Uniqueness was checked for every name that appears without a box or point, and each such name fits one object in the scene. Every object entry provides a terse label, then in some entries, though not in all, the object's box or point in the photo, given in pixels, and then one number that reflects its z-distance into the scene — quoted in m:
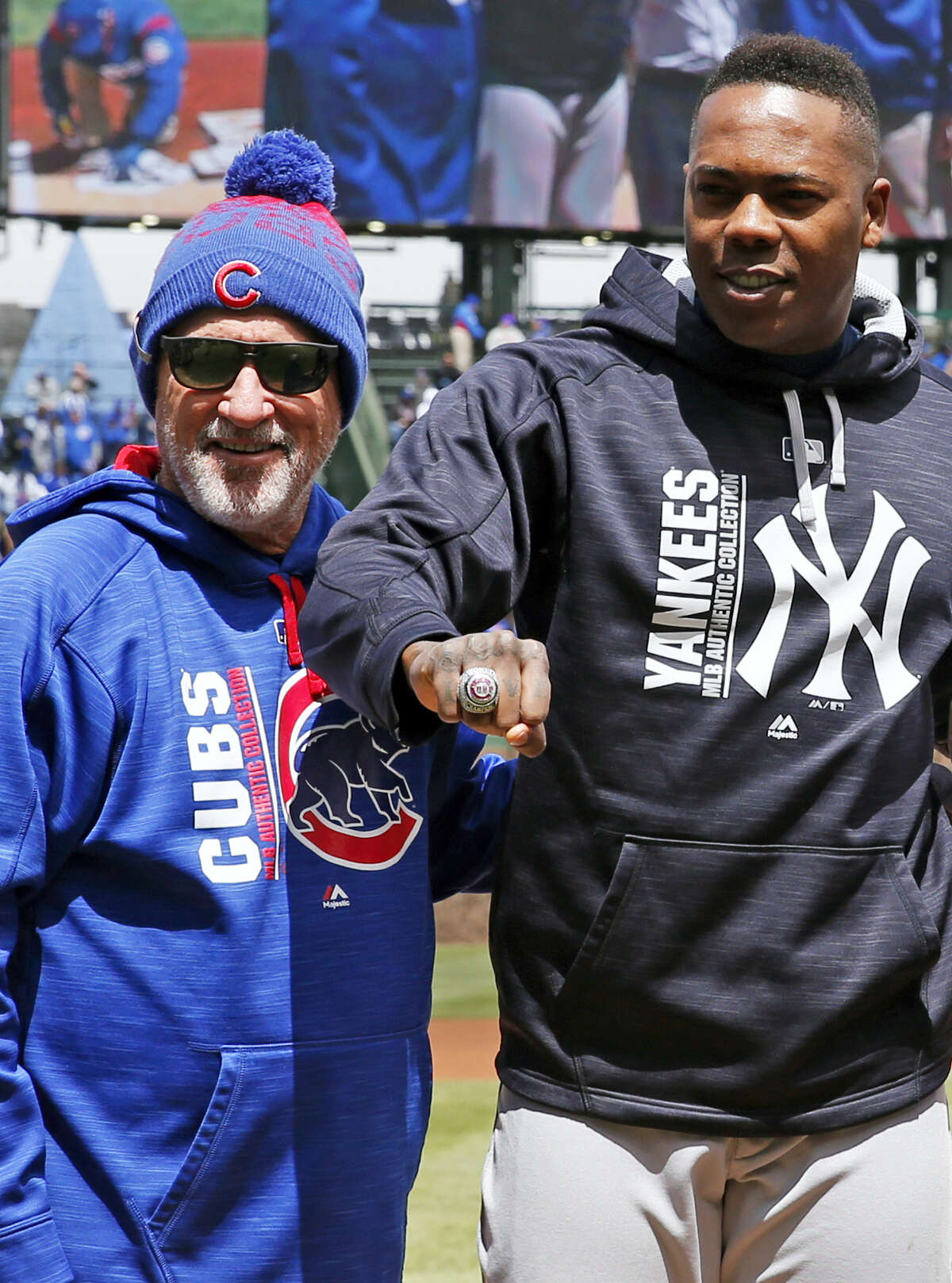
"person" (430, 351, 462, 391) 18.80
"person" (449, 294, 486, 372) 19.25
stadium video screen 22.06
